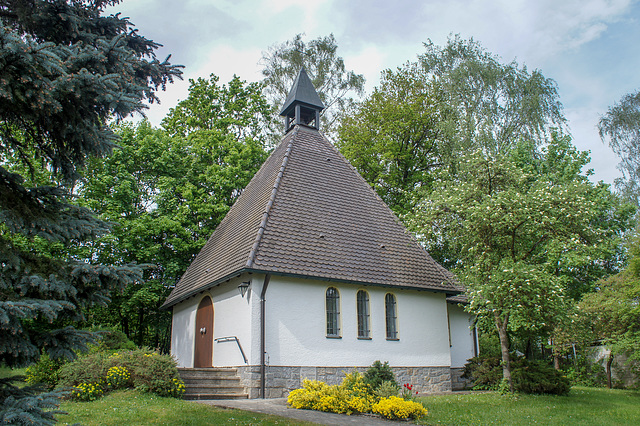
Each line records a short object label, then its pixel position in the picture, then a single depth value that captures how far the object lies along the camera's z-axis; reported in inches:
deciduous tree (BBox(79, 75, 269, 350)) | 751.1
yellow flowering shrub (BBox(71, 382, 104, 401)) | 387.2
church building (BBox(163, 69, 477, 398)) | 491.2
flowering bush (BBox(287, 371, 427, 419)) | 357.1
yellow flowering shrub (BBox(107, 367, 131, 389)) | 415.5
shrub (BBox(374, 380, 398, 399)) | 397.7
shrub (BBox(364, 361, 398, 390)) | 472.4
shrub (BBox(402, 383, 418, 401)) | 388.5
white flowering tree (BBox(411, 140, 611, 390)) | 474.3
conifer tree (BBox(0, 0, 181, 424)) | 173.3
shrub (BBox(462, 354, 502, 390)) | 574.2
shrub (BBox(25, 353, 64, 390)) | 449.1
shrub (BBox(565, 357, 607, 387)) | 812.6
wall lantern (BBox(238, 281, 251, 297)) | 486.6
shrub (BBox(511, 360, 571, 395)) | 523.2
